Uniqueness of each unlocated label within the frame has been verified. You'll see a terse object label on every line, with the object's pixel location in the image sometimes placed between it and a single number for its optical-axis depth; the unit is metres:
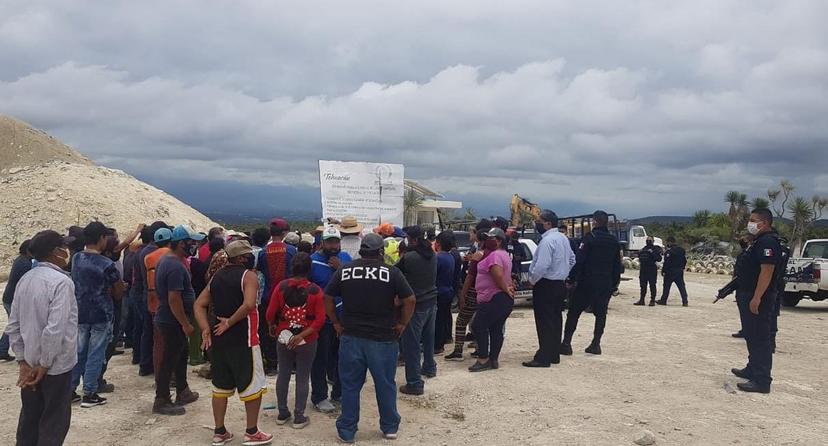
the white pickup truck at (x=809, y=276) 13.59
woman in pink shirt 7.05
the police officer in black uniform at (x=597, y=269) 7.93
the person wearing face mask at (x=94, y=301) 5.74
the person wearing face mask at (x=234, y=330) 4.75
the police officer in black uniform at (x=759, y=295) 6.38
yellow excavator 23.38
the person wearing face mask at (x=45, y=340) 3.95
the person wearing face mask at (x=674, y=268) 14.19
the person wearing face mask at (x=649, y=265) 14.23
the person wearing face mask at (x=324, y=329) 5.90
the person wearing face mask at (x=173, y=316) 5.53
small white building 33.22
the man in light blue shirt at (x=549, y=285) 7.41
